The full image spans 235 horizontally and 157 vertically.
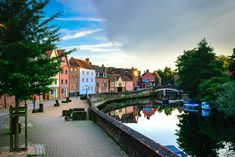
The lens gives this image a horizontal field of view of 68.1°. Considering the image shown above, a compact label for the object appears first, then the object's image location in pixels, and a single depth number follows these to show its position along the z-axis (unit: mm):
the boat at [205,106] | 26285
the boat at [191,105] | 29641
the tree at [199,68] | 28212
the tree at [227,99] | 18719
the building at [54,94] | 33417
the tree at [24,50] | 6563
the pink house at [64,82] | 39047
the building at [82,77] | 44665
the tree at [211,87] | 22455
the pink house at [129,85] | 66703
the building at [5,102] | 20669
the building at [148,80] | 79654
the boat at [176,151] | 10086
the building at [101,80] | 54349
